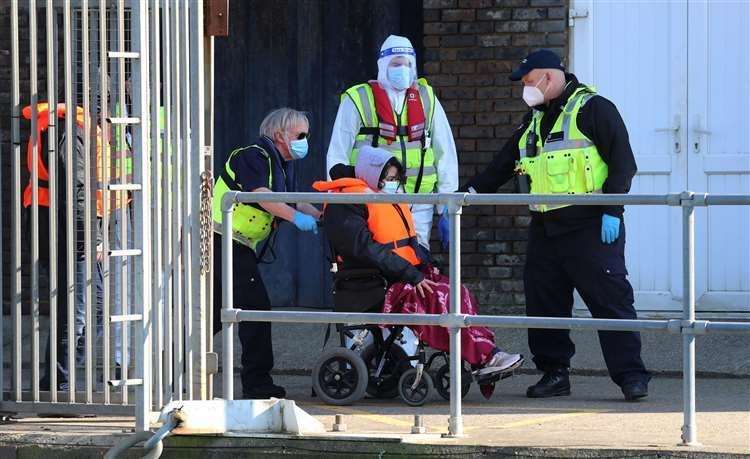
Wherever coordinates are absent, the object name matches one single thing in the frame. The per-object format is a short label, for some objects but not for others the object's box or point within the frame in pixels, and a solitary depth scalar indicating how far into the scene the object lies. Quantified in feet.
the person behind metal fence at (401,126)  57.41
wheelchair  51.13
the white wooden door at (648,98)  67.15
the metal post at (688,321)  40.37
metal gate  43.37
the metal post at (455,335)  42.32
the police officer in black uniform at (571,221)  52.01
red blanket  50.98
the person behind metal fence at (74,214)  44.19
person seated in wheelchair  51.13
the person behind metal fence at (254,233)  53.36
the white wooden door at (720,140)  66.54
